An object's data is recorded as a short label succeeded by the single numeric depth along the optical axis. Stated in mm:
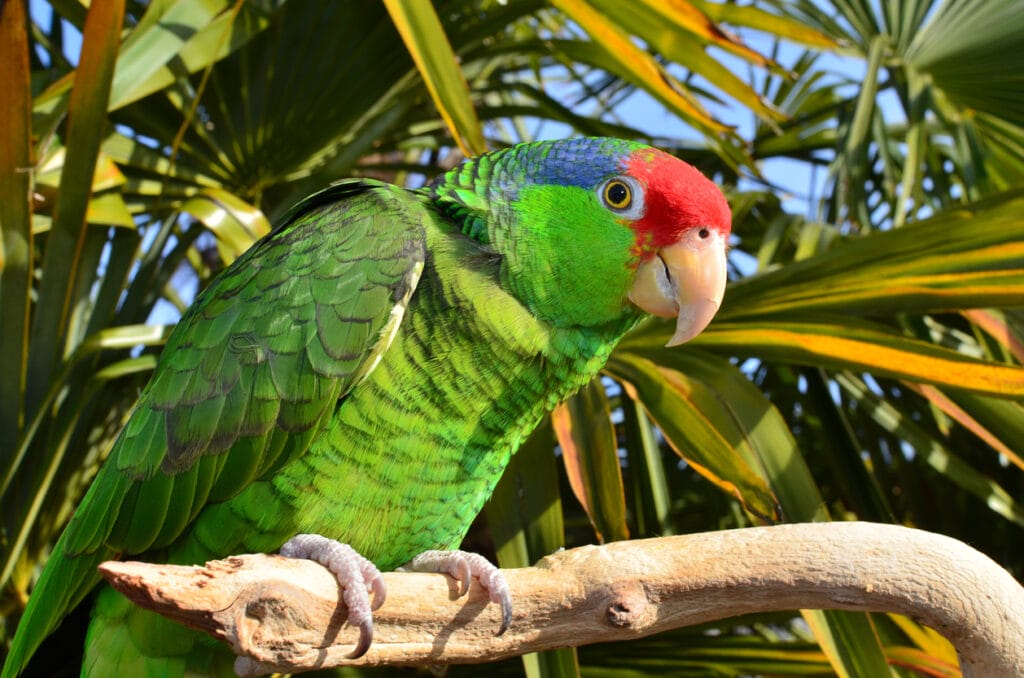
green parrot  602
